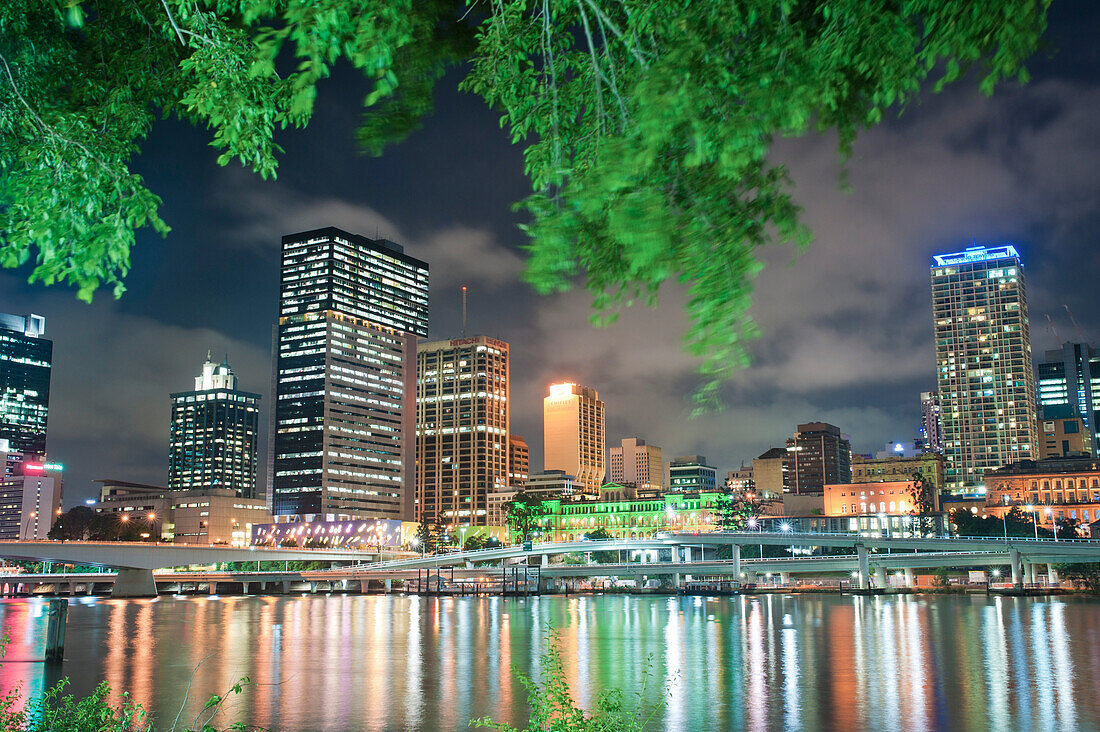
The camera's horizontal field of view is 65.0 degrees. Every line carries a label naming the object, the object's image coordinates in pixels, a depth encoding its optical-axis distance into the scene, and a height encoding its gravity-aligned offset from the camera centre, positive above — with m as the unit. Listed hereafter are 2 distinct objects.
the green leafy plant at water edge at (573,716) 12.02 -3.07
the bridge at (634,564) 121.88 -8.78
